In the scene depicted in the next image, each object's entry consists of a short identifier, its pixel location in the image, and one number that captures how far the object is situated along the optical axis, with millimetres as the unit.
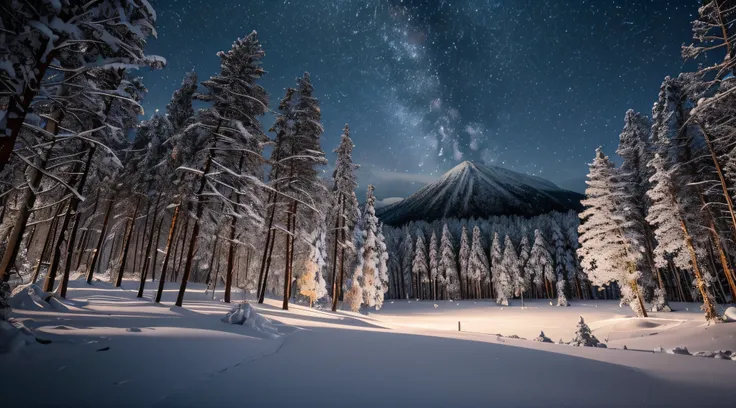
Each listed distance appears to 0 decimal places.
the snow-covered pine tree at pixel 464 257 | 60256
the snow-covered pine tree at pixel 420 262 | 62844
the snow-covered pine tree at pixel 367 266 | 31578
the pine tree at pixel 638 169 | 27844
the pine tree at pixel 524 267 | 52406
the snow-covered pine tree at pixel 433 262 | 61719
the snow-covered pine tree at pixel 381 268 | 34938
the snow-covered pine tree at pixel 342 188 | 27000
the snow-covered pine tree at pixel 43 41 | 4957
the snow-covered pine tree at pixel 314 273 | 24000
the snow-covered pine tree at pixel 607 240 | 22359
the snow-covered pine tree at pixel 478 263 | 57438
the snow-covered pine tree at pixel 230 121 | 13680
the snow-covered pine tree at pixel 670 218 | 18656
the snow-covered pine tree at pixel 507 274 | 50031
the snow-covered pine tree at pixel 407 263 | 68250
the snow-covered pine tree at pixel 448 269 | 60094
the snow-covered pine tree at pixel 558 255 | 51509
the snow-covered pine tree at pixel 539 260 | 51562
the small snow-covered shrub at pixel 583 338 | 12357
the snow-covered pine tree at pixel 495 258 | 52562
